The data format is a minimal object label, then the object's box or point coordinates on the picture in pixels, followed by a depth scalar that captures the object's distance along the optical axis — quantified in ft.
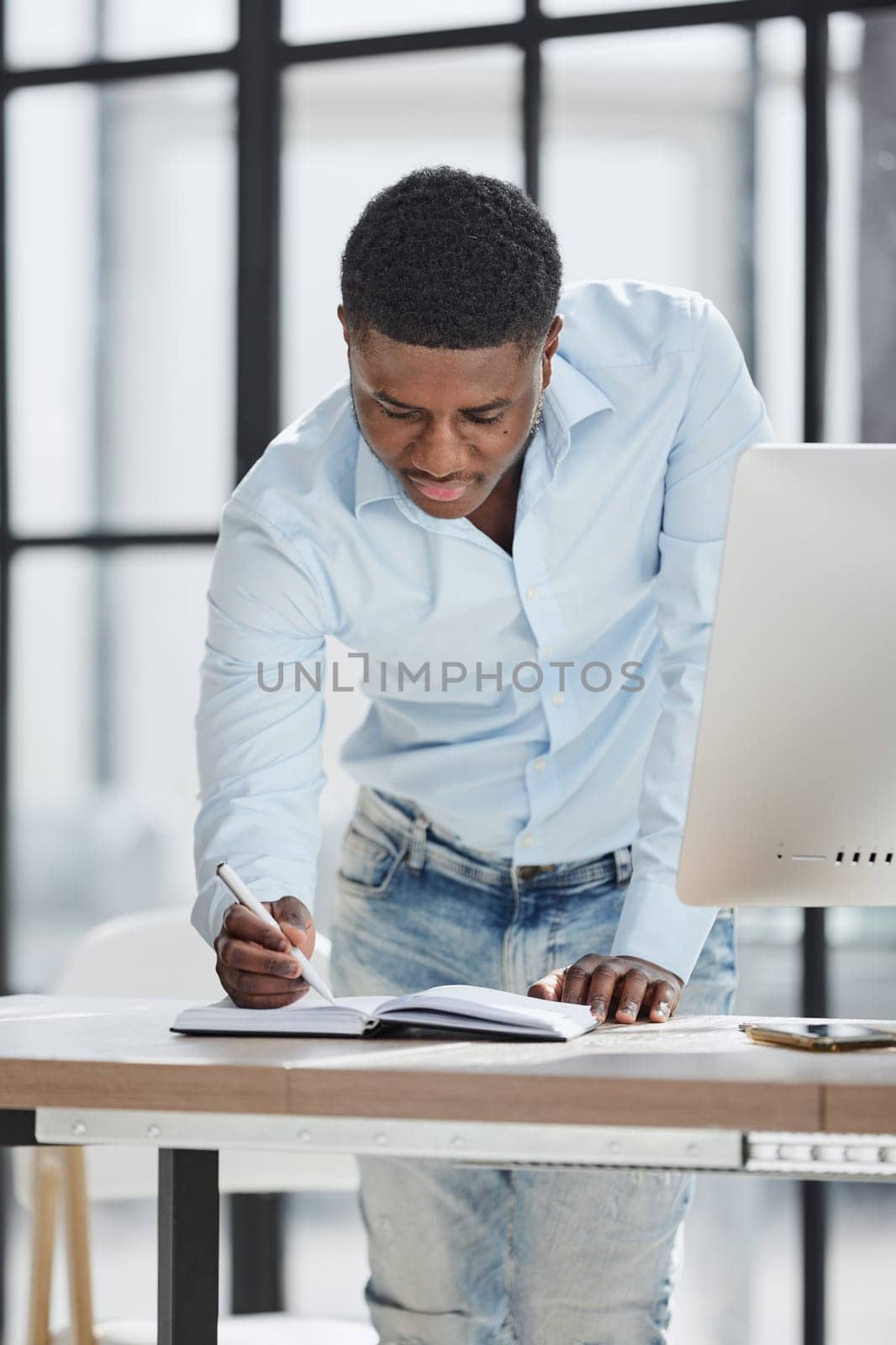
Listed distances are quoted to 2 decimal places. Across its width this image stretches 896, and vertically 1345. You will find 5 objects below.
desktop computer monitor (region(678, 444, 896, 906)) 8.78
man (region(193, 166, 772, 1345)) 10.23
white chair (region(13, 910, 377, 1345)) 11.44
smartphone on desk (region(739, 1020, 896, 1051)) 8.92
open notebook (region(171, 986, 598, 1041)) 9.03
